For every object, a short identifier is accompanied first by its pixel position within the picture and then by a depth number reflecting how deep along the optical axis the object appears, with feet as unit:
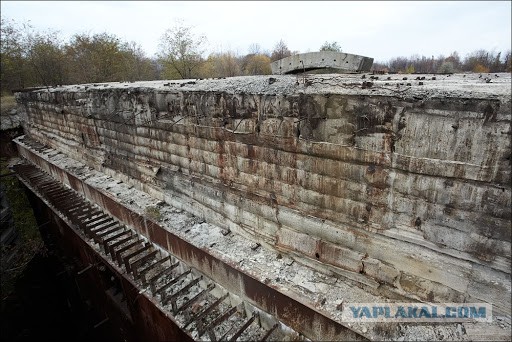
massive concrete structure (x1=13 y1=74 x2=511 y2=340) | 7.53
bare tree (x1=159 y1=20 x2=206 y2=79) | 68.85
